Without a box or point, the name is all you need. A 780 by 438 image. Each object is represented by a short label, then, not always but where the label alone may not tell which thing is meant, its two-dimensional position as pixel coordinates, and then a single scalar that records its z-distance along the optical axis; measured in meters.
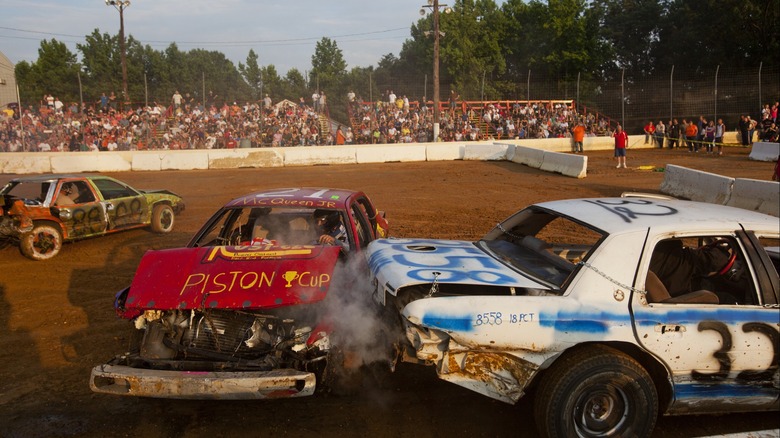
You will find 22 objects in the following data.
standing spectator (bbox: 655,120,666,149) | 29.33
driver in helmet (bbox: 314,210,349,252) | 5.72
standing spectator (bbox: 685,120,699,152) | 27.17
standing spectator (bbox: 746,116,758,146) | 27.82
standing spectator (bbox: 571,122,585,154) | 25.83
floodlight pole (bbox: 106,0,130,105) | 31.20
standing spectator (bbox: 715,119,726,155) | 26.33
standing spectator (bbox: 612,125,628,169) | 20.30
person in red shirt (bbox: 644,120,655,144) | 29.41
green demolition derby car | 8.96
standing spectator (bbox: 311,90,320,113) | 29.69
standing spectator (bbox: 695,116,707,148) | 27.62
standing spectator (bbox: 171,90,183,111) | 28.35
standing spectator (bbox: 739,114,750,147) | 27.67
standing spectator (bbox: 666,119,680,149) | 29.14
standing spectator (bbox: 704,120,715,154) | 26.36
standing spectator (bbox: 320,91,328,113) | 30.17
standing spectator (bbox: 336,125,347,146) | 27.59
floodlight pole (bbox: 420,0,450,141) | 28.94
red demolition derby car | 3.59
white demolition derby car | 3.32
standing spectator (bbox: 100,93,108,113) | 27.32
